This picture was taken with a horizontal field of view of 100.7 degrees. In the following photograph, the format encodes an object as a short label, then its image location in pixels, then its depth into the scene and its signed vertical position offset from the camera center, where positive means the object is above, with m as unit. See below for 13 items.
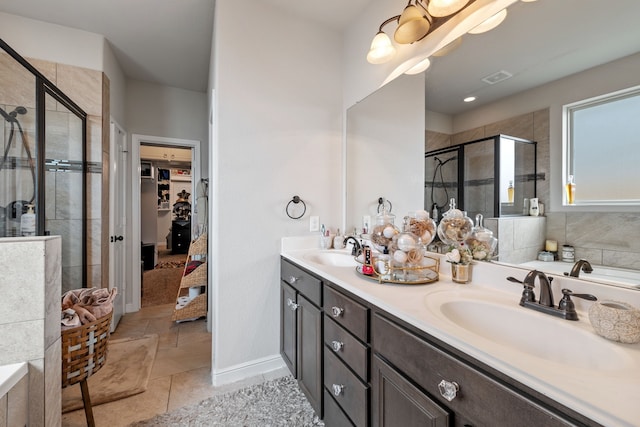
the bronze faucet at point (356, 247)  1.74 -0.23
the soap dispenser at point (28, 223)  1.73 -0.08
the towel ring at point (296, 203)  2.01 +0.07
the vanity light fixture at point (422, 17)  1.25 +0.99
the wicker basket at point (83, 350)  1.28 -0.70
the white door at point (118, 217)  2.62 -0.05
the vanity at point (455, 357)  0.51 -0.38
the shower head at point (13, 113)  1.67 +0.63
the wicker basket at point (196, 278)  2.74 -0.69
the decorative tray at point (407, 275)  1.16 -0.28
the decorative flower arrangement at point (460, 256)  1.19 -0.19
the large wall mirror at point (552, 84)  0.83 +0.50
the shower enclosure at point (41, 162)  1.67 +0.36
